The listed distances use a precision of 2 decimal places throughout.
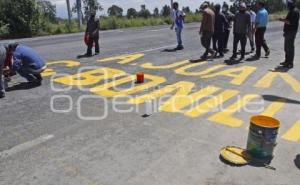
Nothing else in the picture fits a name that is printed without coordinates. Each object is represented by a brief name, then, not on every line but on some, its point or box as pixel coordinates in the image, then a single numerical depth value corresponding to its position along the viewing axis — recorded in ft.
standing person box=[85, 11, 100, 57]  45.07
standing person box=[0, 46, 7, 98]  26.99
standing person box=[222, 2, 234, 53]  46.26
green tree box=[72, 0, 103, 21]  203.33
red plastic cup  31.96
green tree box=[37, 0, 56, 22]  91.38
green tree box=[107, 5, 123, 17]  297.63
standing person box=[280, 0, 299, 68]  36.86
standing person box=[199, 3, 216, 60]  41.96
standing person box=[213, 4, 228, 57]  43.88
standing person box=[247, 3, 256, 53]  43.69
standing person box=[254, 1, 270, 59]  42.78
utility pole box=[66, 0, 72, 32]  105.50
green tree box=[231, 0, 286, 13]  253.44
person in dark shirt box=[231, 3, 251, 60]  40.70
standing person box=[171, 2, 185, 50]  49.88
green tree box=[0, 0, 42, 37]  86.12
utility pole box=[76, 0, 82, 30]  101.41
